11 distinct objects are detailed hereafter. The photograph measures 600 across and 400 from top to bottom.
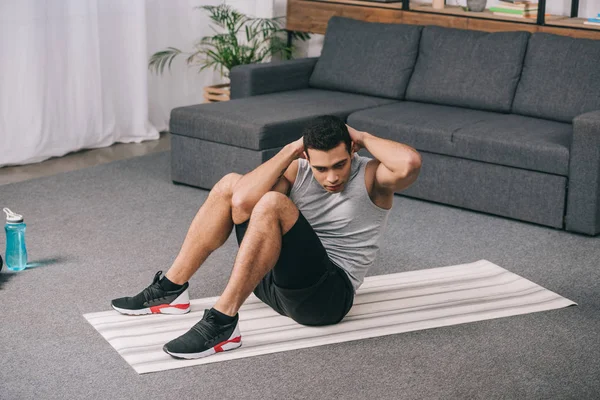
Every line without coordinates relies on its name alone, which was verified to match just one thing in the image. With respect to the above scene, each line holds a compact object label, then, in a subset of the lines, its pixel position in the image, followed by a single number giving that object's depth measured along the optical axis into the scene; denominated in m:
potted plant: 6.02
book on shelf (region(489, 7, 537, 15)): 5.16
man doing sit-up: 2.84
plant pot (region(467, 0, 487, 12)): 5.38
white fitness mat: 2.97
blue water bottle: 3.60
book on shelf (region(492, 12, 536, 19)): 5.16
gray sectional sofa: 4.20
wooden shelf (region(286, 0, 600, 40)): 5.05
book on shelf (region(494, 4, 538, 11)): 5.15
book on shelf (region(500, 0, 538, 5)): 5.20
